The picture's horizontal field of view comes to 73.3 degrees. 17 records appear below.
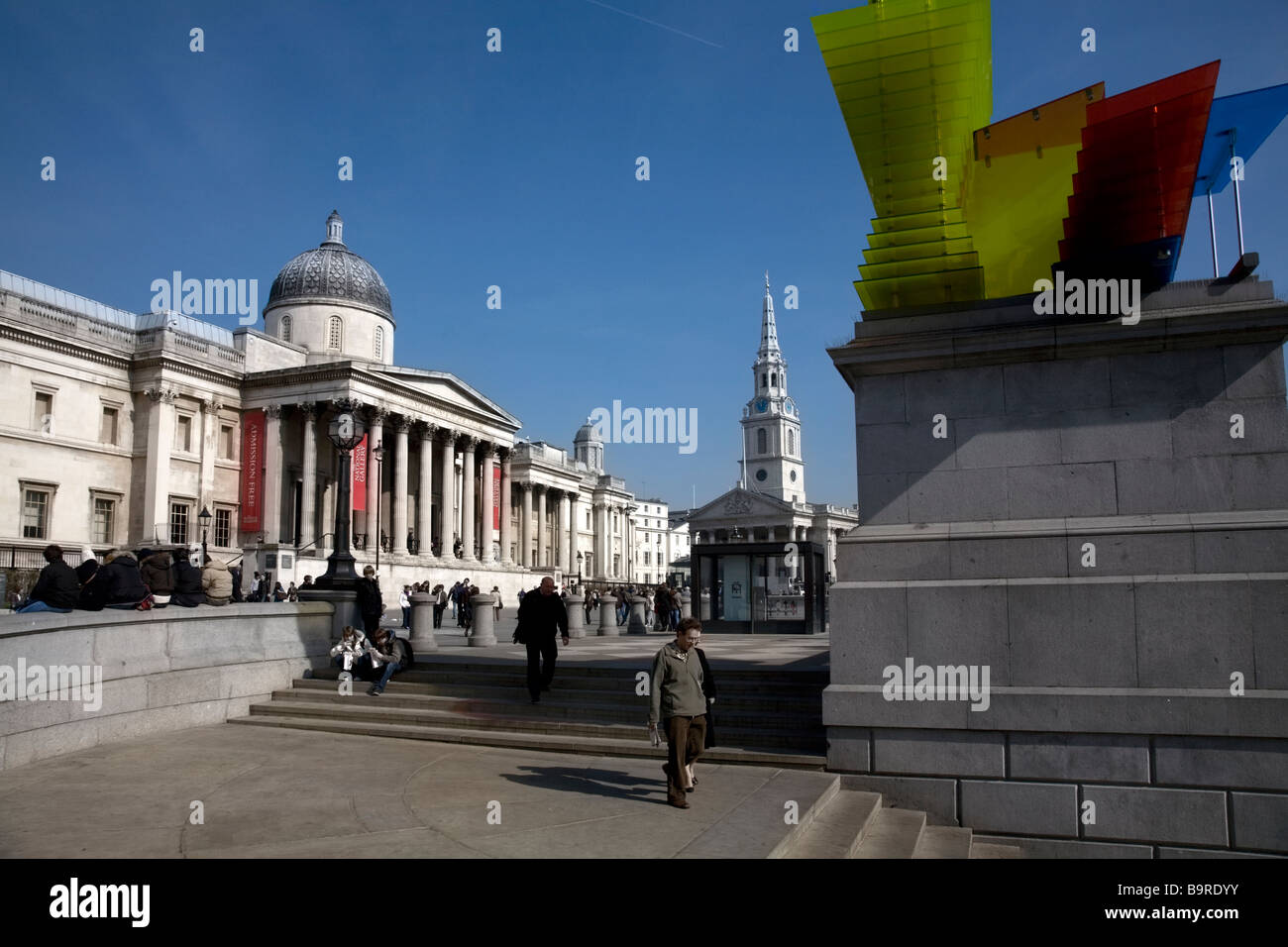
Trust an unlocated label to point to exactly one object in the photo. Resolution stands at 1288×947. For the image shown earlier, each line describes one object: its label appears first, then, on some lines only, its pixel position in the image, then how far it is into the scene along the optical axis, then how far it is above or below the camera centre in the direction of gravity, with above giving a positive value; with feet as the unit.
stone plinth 24.09 -0.85
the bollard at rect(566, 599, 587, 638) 86.17 -7.31
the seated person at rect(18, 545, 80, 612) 34.78 -1.43
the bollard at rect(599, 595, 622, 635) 92.17 -7.50
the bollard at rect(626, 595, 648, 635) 99.28 -8.57
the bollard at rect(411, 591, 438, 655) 63.62 -5.54
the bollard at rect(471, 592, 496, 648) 71.15 -6.25
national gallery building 136.36 +21.49
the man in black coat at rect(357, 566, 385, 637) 51.31 -3.34
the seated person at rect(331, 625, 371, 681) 44.09 -5.26
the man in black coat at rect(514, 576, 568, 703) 38.14 -3.67
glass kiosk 87.40 -4.64
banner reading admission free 158.20 +14.57
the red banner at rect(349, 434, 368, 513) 147.64 +11.67
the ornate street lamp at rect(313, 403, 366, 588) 52.11 +1.92
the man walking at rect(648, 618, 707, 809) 24.80 -4.57
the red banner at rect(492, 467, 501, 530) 219.61 +12.79
